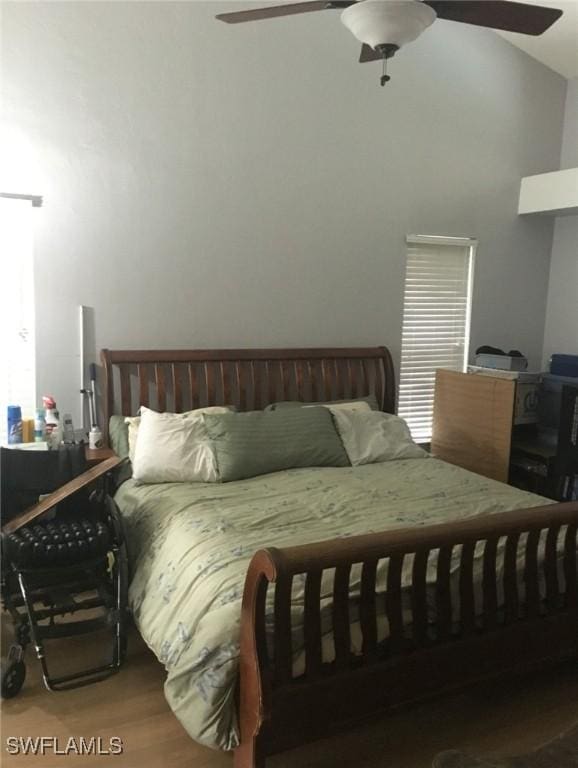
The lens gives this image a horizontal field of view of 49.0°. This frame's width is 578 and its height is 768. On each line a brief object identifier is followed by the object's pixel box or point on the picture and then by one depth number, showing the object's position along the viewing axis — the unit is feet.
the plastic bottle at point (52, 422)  9.64
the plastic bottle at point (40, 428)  9.87
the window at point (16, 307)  9.74
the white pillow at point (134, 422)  9.98
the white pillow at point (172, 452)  9.41
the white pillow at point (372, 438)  10.84
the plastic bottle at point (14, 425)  9.63
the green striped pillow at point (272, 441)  9.73
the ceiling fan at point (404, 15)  6.32
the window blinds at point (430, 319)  13.52
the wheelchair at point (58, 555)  7.60
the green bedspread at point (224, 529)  6.02
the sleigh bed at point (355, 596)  5.86
